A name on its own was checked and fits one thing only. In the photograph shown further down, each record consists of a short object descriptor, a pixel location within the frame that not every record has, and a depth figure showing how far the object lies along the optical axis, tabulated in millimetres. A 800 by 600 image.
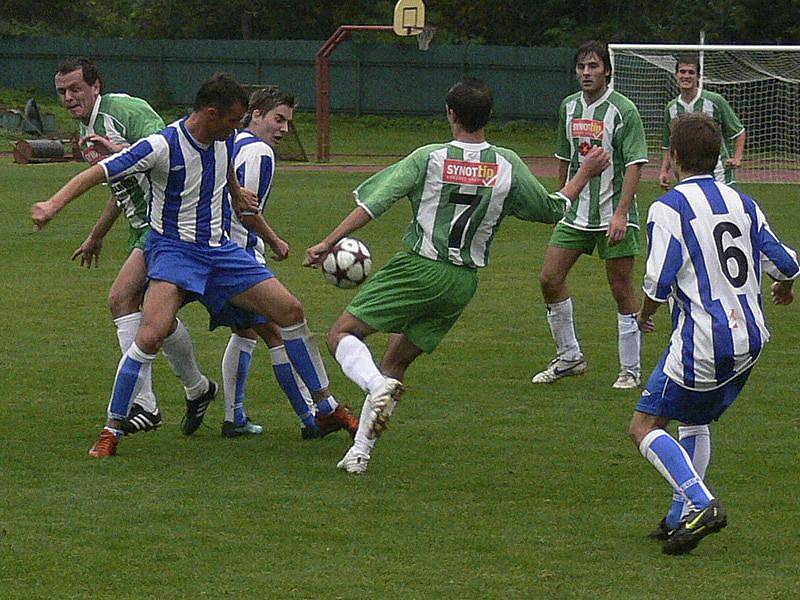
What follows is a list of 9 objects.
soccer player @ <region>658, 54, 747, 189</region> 21969
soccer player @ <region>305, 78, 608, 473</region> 12711
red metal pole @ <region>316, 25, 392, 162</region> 57562
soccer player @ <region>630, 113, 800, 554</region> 10305
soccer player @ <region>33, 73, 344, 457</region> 12969
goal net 49531
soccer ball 13391
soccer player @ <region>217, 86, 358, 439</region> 14336
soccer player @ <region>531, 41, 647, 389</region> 16734
